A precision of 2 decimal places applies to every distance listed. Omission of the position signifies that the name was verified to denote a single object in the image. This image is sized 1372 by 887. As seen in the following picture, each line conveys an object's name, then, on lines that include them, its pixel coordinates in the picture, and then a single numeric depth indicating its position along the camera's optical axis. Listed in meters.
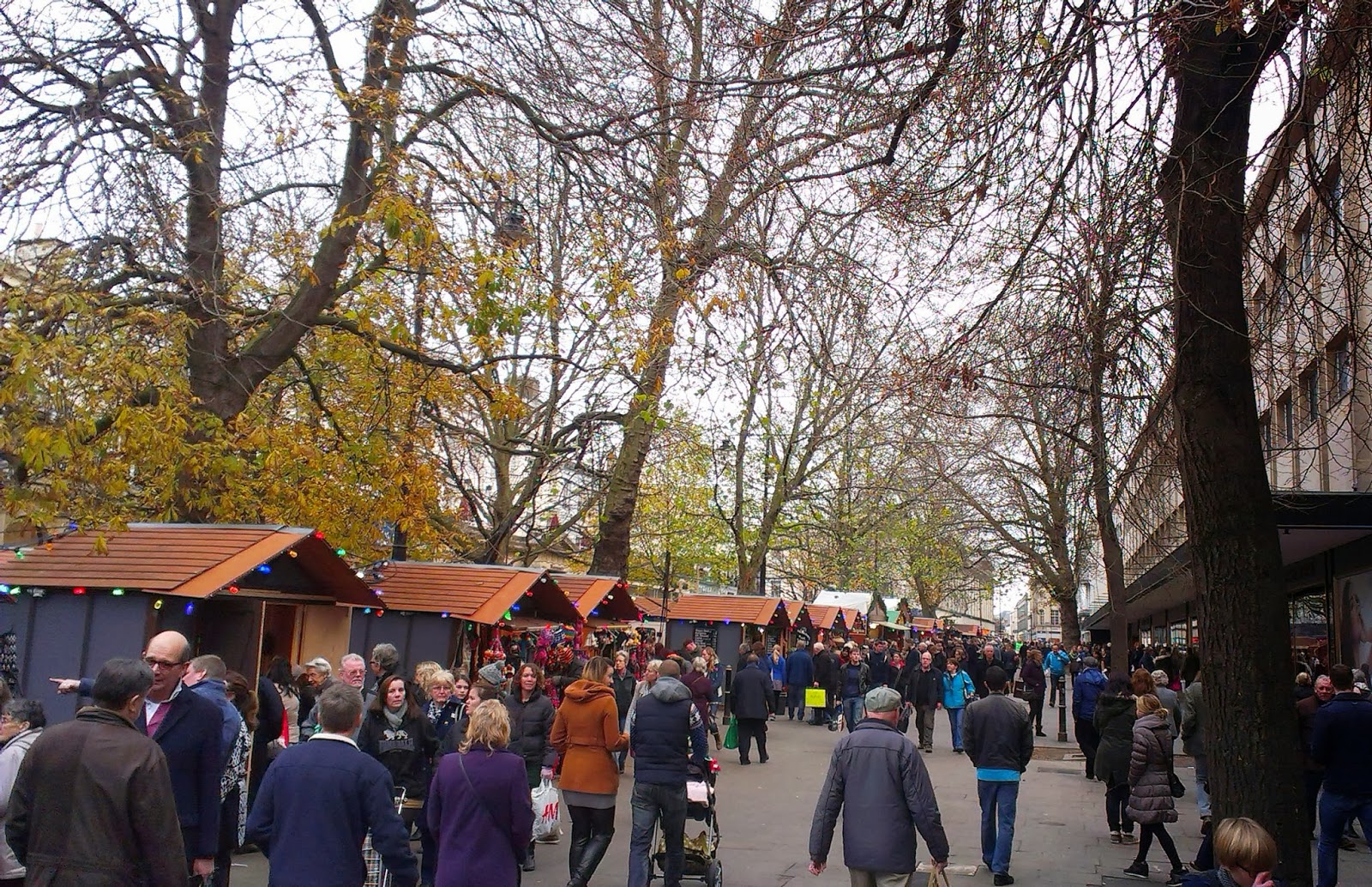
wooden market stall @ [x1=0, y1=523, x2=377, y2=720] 11.51
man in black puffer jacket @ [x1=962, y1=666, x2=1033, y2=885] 10.22
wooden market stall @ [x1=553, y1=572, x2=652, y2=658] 19.75
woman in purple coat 6.25
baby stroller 9.07
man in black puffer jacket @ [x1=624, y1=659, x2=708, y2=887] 8.77
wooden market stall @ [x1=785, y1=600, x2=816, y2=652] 33.09
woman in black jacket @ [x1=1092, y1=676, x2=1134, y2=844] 11.41
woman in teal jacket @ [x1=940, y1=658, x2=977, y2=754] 20.86
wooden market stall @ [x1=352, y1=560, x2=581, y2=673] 16.23
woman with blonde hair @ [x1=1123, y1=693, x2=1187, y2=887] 9.88
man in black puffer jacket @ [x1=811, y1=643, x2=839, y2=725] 25.50
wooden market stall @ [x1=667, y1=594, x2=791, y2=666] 28.25
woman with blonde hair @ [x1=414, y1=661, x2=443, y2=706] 9.36
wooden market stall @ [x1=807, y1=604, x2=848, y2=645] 38.44
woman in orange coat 8.80
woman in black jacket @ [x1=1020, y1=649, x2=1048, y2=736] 22.15
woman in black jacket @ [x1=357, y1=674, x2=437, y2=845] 8.34
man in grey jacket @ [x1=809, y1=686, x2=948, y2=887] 6.78
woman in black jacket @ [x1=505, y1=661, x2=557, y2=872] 9.84
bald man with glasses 5.86
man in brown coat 4.48
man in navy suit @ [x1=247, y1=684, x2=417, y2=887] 5.18
